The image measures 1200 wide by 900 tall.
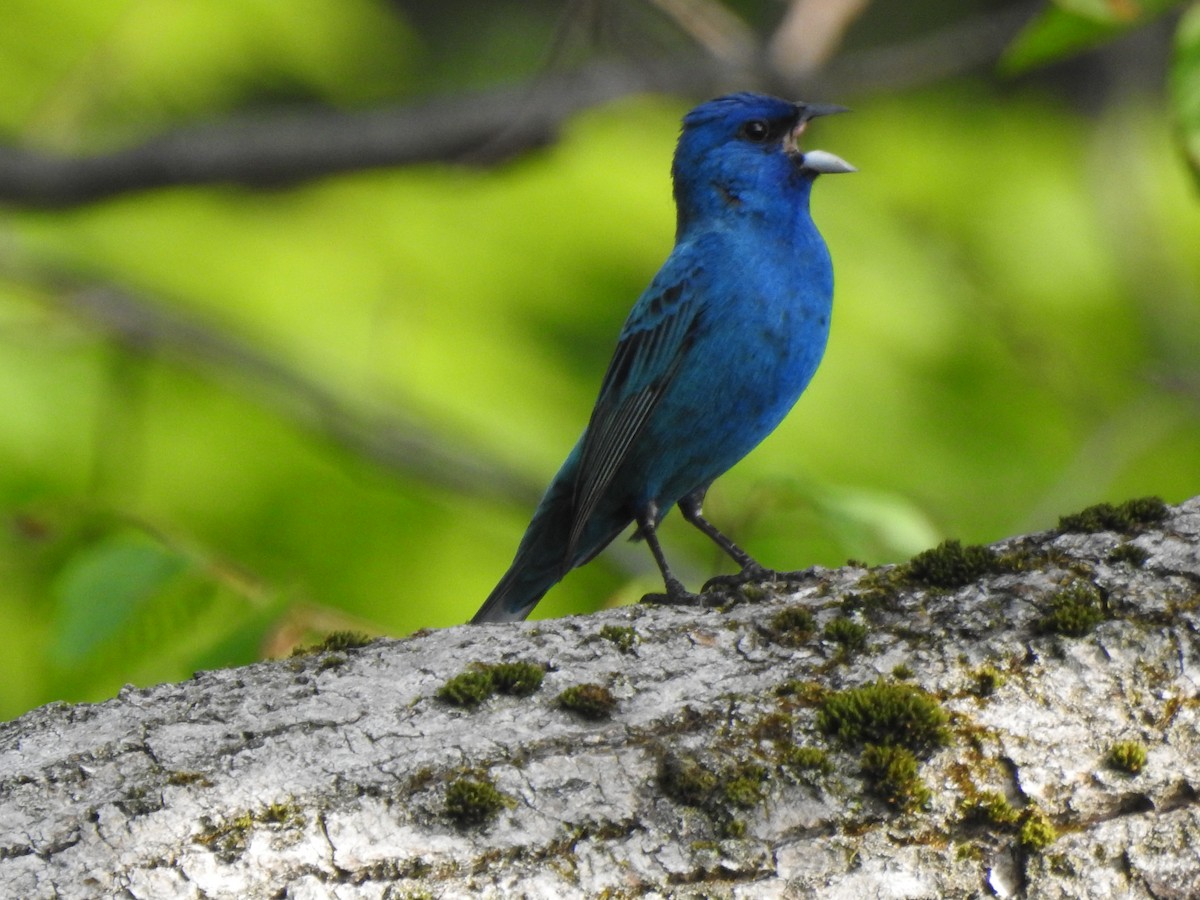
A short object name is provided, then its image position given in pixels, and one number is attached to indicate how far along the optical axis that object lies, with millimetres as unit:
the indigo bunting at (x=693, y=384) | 9750
